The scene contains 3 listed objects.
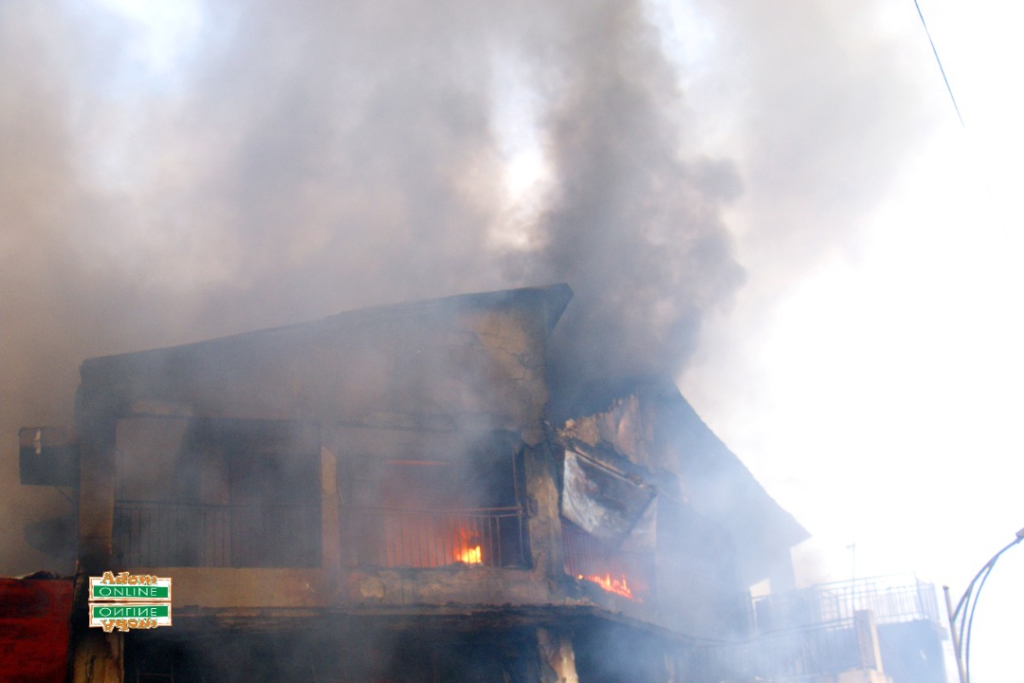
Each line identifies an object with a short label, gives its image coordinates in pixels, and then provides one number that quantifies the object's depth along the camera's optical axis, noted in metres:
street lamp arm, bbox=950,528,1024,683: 11.89
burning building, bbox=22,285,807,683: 13.64
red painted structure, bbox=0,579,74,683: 12.21
